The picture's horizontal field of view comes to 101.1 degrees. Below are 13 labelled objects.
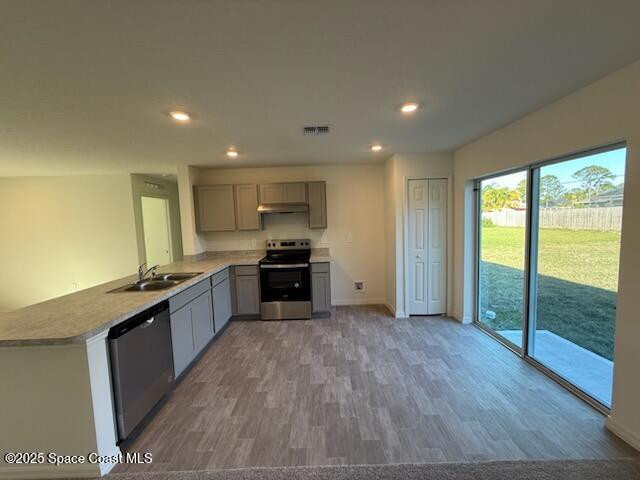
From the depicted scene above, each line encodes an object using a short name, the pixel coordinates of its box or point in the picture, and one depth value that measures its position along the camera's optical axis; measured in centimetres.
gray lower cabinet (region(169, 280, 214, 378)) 249
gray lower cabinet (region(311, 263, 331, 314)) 405
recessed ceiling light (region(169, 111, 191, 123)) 213
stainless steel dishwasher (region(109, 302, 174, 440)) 176
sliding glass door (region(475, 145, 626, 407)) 200
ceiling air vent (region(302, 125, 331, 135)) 257
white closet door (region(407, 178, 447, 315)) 384
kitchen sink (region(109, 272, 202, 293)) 257
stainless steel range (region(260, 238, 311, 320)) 398
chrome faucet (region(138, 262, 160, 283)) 265
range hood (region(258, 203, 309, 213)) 411
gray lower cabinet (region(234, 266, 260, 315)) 401
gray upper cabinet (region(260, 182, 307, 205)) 424
